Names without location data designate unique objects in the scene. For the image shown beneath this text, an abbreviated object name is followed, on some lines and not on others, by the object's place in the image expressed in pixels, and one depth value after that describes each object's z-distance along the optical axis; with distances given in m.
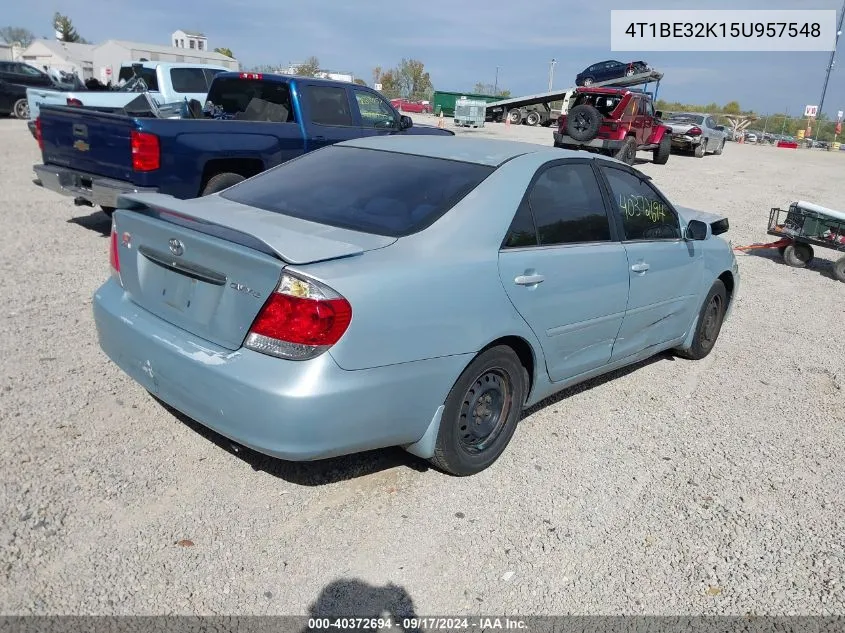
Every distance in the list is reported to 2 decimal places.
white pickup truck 14.38
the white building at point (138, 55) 59.88
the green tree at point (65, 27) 96.54
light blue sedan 2.66
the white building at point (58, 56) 66.88
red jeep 18.59
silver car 23.72
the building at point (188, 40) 89.25
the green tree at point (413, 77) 93.19
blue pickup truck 6.61
